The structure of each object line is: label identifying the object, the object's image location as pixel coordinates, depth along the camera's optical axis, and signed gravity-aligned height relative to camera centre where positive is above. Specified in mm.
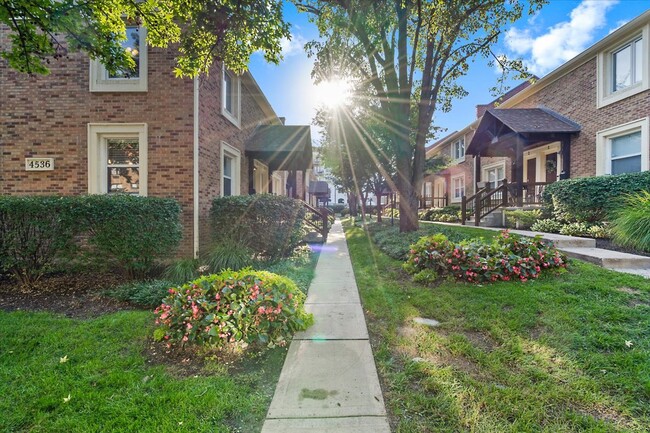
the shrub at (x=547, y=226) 8250 -348
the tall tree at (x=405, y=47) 7293 +4660
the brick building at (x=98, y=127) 6977 +1945
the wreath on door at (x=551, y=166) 12781 +2033
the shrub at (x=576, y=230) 7383 -398
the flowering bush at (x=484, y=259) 4695 -740
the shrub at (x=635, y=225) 5816 -223
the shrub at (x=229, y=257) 6082 -939
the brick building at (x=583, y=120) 9352 +3427
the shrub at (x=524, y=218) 9586 -147
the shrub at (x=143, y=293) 4406 -1239
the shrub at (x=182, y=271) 5528 -1133
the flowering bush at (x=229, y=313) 2877 -1009
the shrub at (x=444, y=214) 15383 -77
